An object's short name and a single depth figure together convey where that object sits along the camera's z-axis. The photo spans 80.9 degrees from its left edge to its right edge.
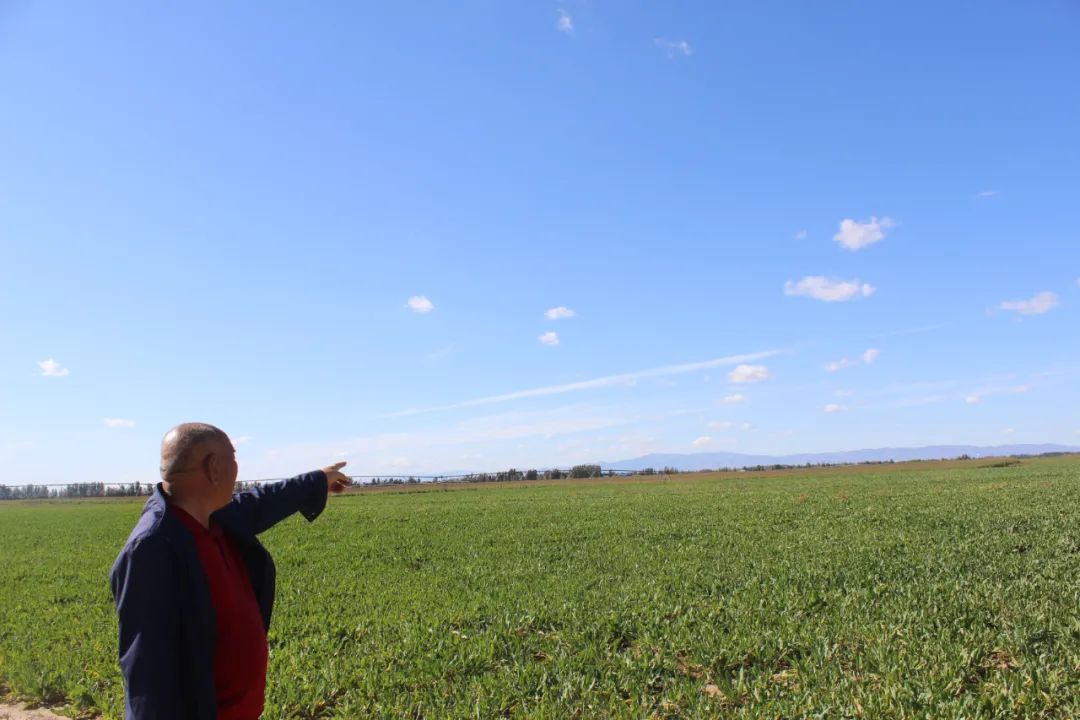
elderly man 2.51
